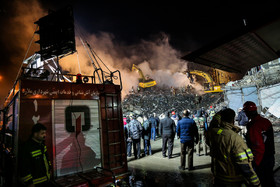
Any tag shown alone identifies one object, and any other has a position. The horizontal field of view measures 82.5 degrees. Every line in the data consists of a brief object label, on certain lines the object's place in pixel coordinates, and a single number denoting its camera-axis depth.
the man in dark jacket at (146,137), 8.46
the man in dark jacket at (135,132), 7.89
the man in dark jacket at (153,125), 12.48
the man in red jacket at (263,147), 2.81
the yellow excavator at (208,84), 33.41
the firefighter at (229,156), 2.23
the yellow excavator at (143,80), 47.44
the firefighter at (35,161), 2.78
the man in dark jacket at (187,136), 5.59
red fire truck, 3.72
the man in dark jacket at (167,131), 7.46
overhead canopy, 2.92
